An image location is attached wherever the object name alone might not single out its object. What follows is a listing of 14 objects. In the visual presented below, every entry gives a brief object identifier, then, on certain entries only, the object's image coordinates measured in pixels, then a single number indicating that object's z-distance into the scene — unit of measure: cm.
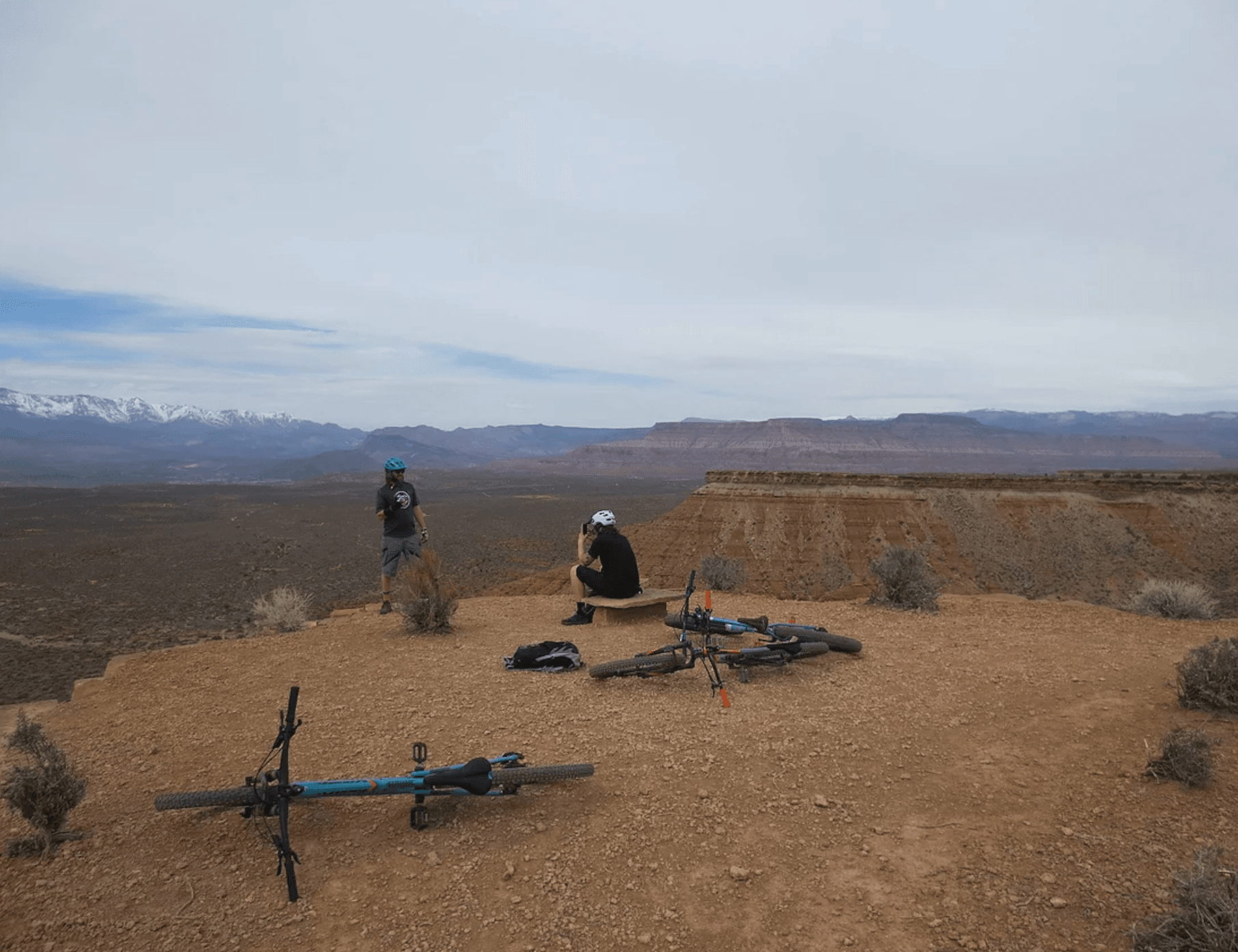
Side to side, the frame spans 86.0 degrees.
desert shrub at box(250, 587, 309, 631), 1142
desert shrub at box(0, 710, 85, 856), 427
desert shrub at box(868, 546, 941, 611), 1077
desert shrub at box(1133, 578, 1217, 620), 1143
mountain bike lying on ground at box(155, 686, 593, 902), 410
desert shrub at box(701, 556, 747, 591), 1707
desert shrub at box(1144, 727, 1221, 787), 469
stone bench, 935
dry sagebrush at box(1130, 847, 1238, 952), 309
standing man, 1083
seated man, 938
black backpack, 763
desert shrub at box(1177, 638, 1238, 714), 592
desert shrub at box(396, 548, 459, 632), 930
